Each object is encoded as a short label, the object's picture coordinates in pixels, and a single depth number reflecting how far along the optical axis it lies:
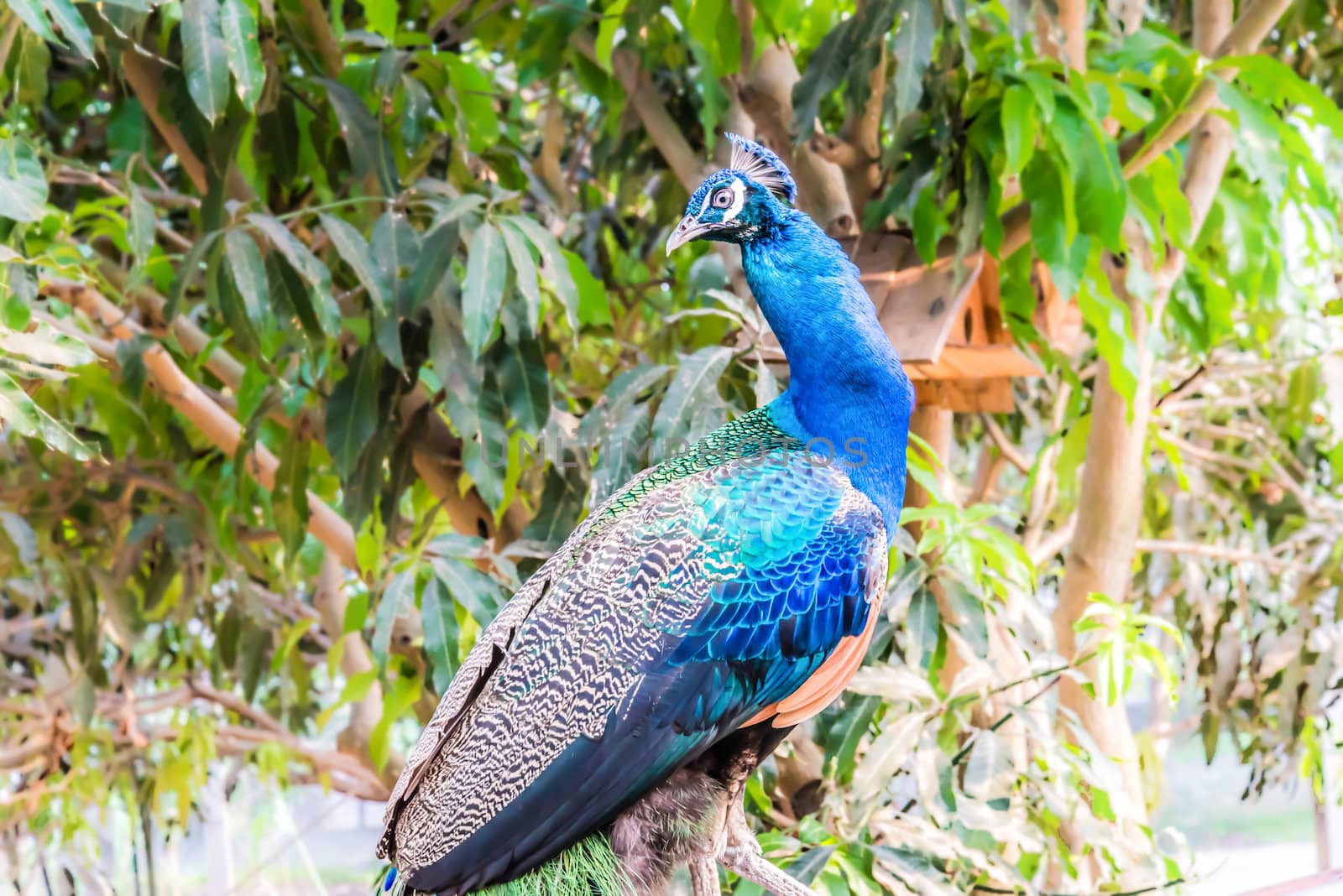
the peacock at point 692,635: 3.06
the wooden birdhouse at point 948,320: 3.77
